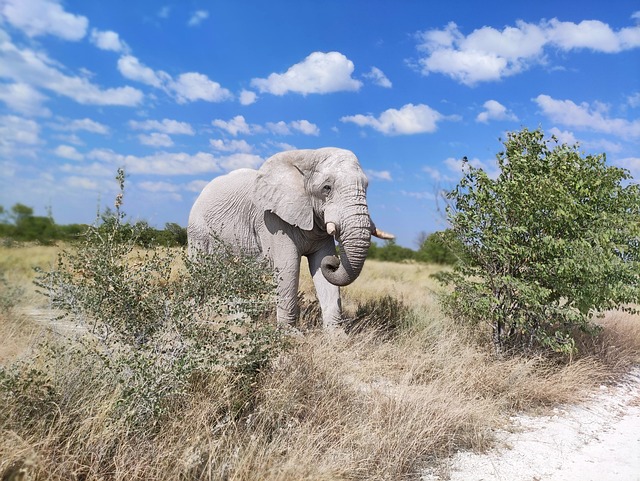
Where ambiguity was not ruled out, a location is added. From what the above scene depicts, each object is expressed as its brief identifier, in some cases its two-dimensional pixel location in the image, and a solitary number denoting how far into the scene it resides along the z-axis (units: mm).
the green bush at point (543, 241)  7078
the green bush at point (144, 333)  3926
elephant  6980
